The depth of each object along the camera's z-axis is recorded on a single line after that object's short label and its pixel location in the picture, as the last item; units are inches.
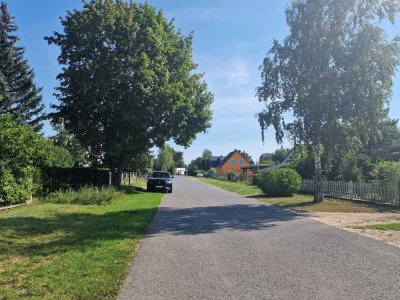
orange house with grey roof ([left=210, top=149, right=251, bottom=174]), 4495.6
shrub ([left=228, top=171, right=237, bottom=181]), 2468.8
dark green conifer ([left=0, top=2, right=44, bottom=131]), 1494.8
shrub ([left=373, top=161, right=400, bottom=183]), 813.2
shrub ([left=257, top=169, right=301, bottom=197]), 1010.7
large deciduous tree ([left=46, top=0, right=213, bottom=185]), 1039.6
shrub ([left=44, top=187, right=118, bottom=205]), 746.8
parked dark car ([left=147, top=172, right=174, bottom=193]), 1224.8
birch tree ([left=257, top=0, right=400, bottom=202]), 752.3
